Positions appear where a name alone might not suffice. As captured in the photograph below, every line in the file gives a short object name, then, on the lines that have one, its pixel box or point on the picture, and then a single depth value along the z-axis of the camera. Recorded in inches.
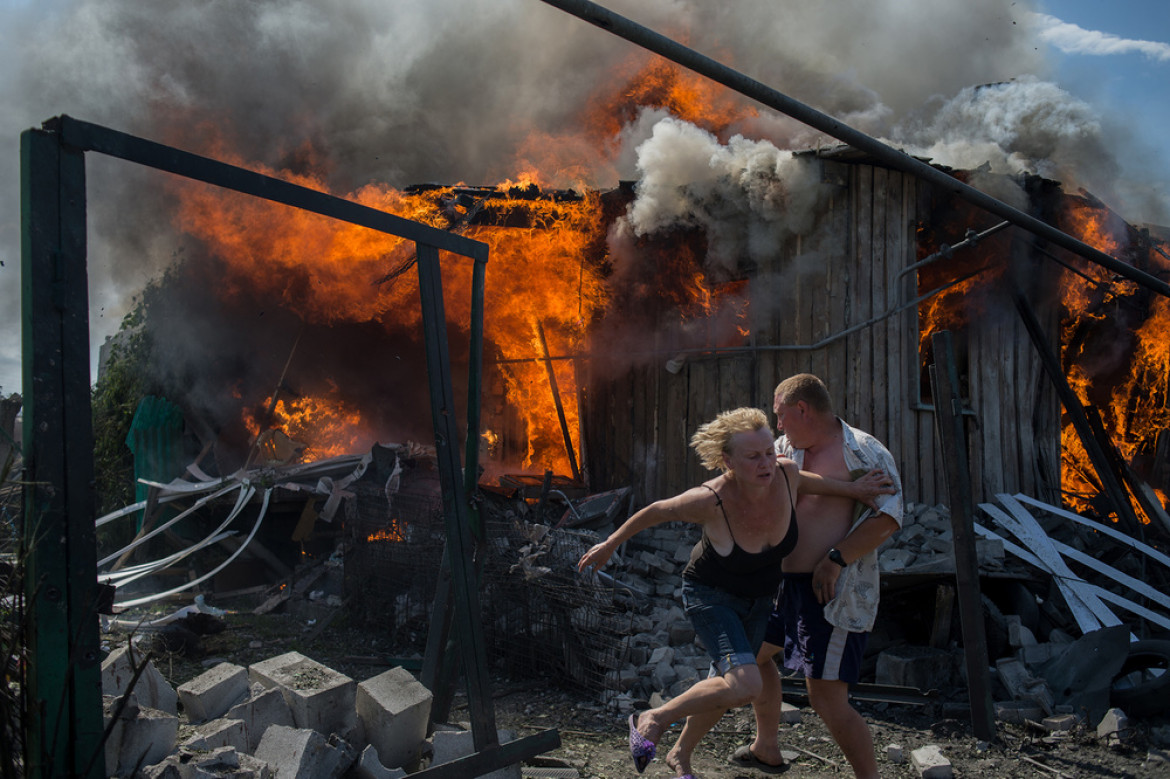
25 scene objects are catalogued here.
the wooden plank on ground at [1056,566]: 274.2
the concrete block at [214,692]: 171.0
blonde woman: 154.6
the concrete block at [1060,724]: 216.7
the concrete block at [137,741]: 140.5
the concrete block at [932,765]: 182.1
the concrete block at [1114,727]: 209.0
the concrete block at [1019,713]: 224.5
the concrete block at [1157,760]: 196.4
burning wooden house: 366.6
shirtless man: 155.8
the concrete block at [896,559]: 286.4
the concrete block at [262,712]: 163.3
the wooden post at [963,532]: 208.1
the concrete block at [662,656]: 255.1
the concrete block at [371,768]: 151.9
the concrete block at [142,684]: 170.1
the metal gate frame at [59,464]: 104.7
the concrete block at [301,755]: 142.0
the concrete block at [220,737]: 147.9
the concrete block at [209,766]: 127.0
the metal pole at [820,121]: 179.6
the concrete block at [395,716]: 165.0
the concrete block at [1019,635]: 261.9
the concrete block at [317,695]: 163.5
